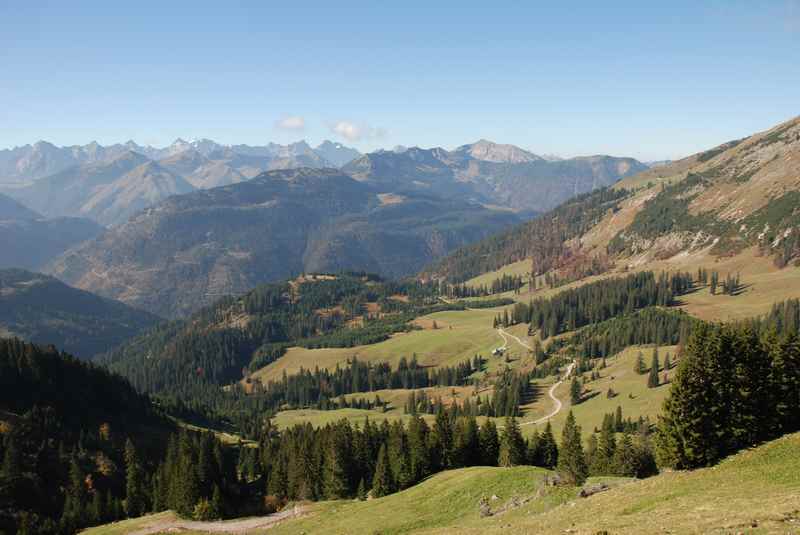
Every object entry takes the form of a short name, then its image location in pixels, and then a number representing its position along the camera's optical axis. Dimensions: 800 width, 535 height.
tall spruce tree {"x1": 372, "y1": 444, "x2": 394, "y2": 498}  83.62
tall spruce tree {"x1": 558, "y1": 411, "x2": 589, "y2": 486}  79.97
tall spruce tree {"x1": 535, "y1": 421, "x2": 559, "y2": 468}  96.19
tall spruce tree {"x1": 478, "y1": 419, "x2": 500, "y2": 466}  93.88
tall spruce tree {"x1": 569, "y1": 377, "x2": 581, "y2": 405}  167.62
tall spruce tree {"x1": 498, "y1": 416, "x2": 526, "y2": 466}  90.00
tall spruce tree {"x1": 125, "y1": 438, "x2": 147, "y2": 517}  101.81
